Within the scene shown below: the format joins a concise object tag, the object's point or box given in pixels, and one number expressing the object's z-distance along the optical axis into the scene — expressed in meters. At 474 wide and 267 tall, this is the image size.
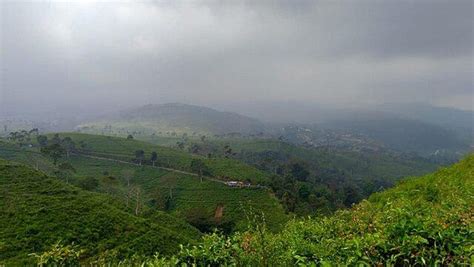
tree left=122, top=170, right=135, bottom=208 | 93.45
